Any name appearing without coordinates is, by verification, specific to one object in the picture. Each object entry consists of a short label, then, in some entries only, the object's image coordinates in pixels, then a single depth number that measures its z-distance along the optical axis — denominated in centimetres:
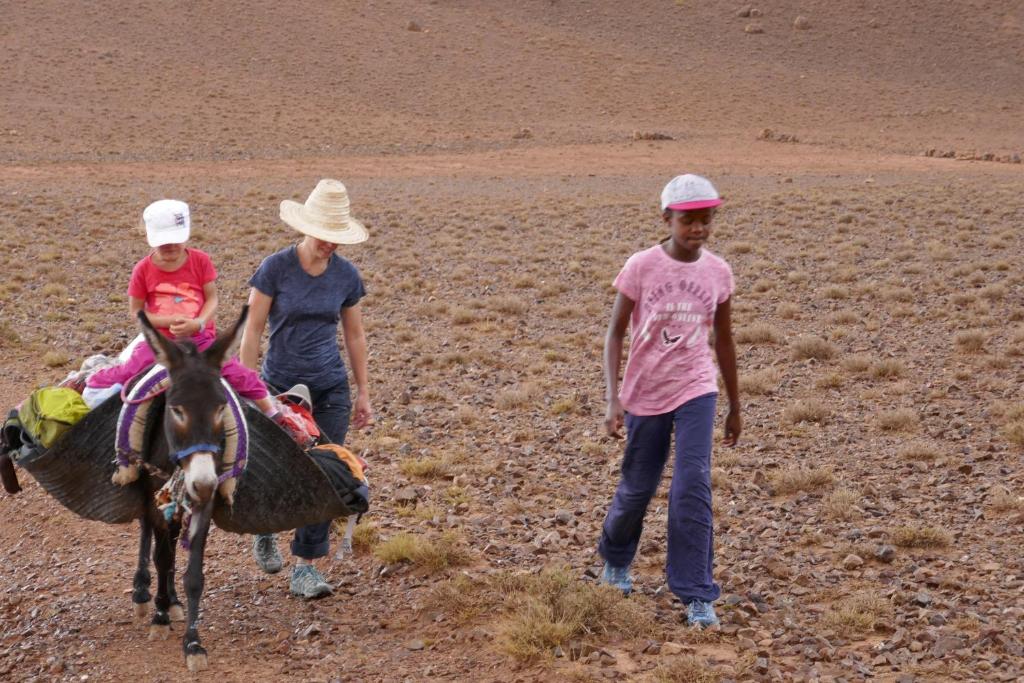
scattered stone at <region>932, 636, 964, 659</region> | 542
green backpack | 562
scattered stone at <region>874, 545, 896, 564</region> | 677
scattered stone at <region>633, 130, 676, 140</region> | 4791
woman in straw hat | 589
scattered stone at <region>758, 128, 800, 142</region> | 4769
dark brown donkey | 497
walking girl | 545
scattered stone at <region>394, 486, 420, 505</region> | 822
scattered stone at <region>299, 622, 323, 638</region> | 591
